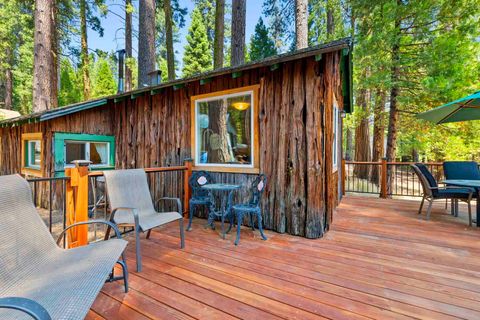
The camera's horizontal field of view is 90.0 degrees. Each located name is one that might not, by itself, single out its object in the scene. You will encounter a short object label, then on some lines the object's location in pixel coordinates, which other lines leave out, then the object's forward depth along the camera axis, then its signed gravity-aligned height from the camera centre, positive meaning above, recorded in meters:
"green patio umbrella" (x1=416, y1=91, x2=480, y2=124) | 4.32 +0.87
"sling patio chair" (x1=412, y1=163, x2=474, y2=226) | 4.12 -0.61
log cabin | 3.41 +0.52
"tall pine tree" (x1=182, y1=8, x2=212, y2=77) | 16.44 +7.59
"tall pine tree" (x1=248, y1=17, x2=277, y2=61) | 14.77 +7.03
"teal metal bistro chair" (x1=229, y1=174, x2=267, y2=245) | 3.27 -0.71
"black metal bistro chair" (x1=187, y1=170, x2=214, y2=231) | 3.97 -0.49
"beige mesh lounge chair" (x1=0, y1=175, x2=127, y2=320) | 1.21 -0.72
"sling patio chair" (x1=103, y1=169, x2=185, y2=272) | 2.55 -0.54
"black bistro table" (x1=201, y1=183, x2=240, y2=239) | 3.60 -0.74
